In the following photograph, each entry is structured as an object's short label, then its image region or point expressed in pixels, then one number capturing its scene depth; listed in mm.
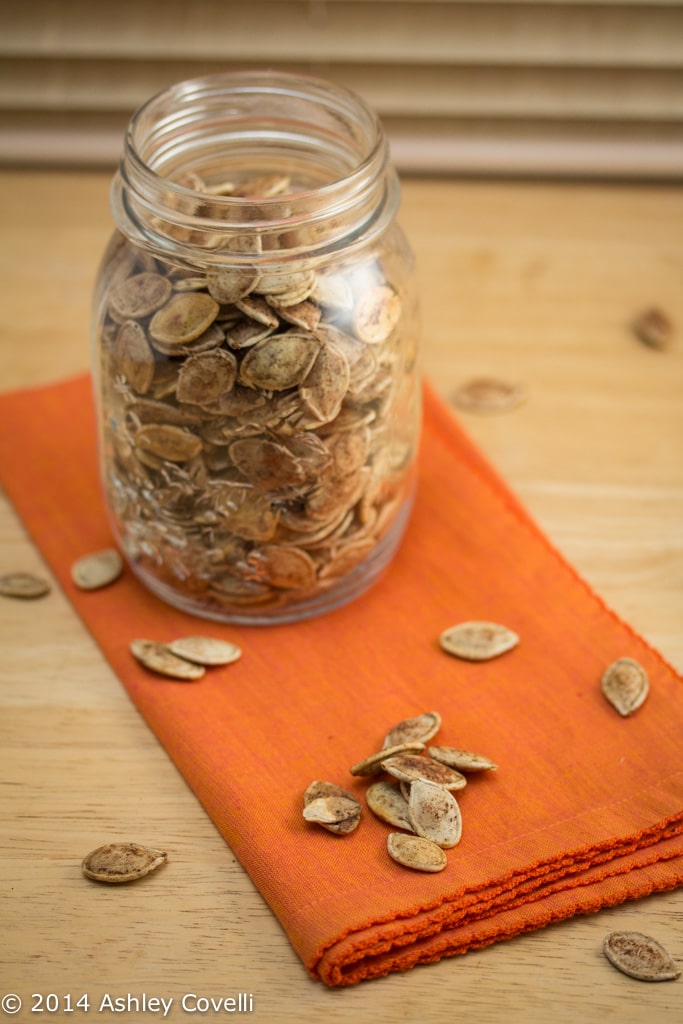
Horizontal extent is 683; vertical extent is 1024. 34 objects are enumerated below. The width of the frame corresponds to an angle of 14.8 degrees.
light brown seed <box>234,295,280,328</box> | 604
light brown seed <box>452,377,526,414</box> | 733
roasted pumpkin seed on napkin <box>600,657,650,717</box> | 628
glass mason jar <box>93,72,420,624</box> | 607
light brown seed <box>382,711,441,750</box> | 618
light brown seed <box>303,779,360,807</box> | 604
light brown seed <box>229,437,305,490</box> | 614
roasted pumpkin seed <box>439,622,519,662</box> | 644
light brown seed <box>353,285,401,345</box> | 617
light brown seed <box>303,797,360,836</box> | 598
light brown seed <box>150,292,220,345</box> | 605
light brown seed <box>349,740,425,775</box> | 607
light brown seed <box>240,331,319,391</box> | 605
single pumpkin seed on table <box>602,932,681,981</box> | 578
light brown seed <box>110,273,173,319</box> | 614
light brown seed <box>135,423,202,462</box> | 616
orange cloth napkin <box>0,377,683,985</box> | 585
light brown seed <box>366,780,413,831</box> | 600
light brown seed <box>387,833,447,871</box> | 590
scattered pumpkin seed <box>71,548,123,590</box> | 666
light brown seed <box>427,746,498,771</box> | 610
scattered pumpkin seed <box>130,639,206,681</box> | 637
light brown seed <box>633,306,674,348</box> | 758
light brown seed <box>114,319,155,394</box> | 615
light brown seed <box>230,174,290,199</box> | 642
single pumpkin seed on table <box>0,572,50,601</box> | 666
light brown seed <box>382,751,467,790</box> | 605
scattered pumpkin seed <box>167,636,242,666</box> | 641
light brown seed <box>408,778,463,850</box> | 596
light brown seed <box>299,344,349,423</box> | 609
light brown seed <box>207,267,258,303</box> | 606
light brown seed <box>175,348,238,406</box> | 606
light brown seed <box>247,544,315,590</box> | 635
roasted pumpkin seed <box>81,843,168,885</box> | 594
